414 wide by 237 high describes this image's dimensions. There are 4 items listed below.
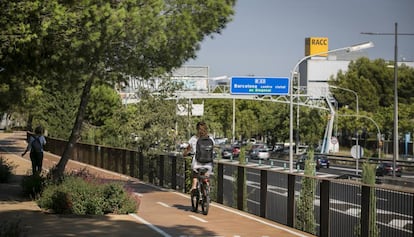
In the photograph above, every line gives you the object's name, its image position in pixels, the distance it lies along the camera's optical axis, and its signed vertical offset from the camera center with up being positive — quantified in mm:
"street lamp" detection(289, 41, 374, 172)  28956 +4249
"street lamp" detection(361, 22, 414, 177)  33656 +3187
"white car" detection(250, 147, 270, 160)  61375 -1851
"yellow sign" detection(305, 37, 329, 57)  114938 +16965
